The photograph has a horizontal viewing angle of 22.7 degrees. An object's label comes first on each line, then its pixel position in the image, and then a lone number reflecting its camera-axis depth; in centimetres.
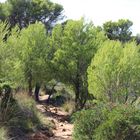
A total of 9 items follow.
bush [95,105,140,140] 952
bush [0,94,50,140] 1321
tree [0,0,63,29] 3500
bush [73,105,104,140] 999
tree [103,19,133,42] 3925
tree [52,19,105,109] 2052
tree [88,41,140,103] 1626
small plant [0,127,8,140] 1090
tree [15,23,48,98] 2094
